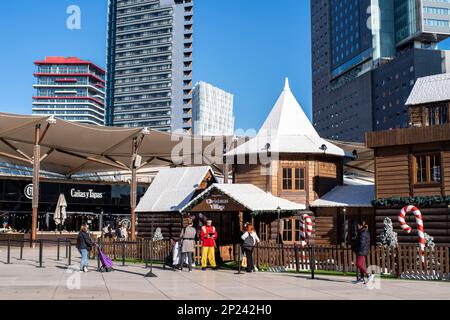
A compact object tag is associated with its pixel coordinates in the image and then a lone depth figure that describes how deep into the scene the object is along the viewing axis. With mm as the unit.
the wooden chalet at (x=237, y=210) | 24406
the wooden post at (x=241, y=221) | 27316
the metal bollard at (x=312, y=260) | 18922
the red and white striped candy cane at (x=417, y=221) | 20453
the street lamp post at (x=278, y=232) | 26822
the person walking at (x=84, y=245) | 20978
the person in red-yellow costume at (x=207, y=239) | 21500
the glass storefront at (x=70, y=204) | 58344
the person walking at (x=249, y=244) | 21094
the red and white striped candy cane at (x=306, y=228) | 26672
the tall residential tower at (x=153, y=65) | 177500
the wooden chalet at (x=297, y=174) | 30281
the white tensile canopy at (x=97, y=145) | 39250
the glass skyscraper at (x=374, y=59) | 130125
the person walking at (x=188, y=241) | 20953
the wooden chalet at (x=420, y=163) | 23344
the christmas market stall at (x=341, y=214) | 29641
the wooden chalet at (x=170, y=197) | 30438
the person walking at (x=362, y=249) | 17516
